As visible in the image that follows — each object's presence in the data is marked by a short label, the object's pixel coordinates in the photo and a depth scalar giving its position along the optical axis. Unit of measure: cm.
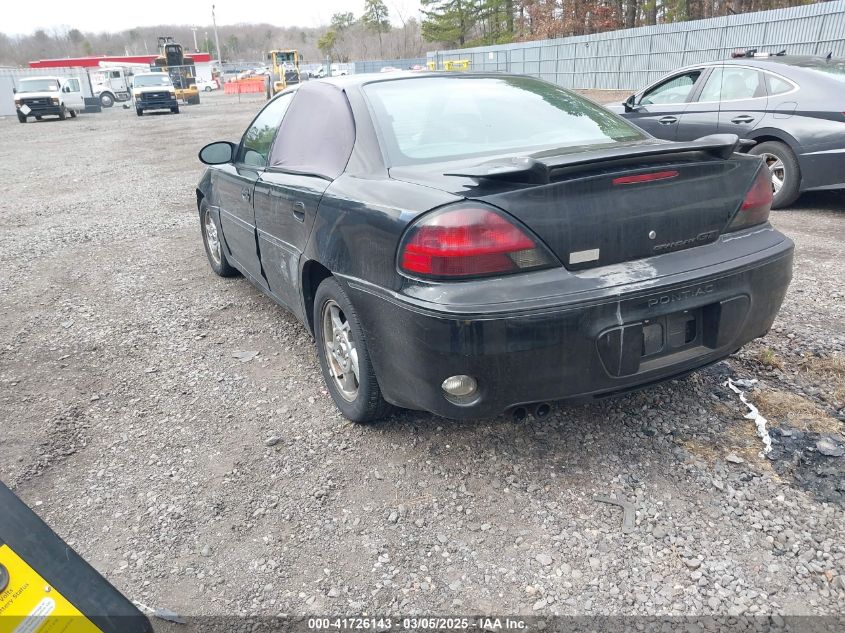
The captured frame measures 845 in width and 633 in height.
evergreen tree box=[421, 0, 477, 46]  6731
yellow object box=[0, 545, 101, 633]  152
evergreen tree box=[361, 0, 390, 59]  9244
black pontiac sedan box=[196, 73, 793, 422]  229
